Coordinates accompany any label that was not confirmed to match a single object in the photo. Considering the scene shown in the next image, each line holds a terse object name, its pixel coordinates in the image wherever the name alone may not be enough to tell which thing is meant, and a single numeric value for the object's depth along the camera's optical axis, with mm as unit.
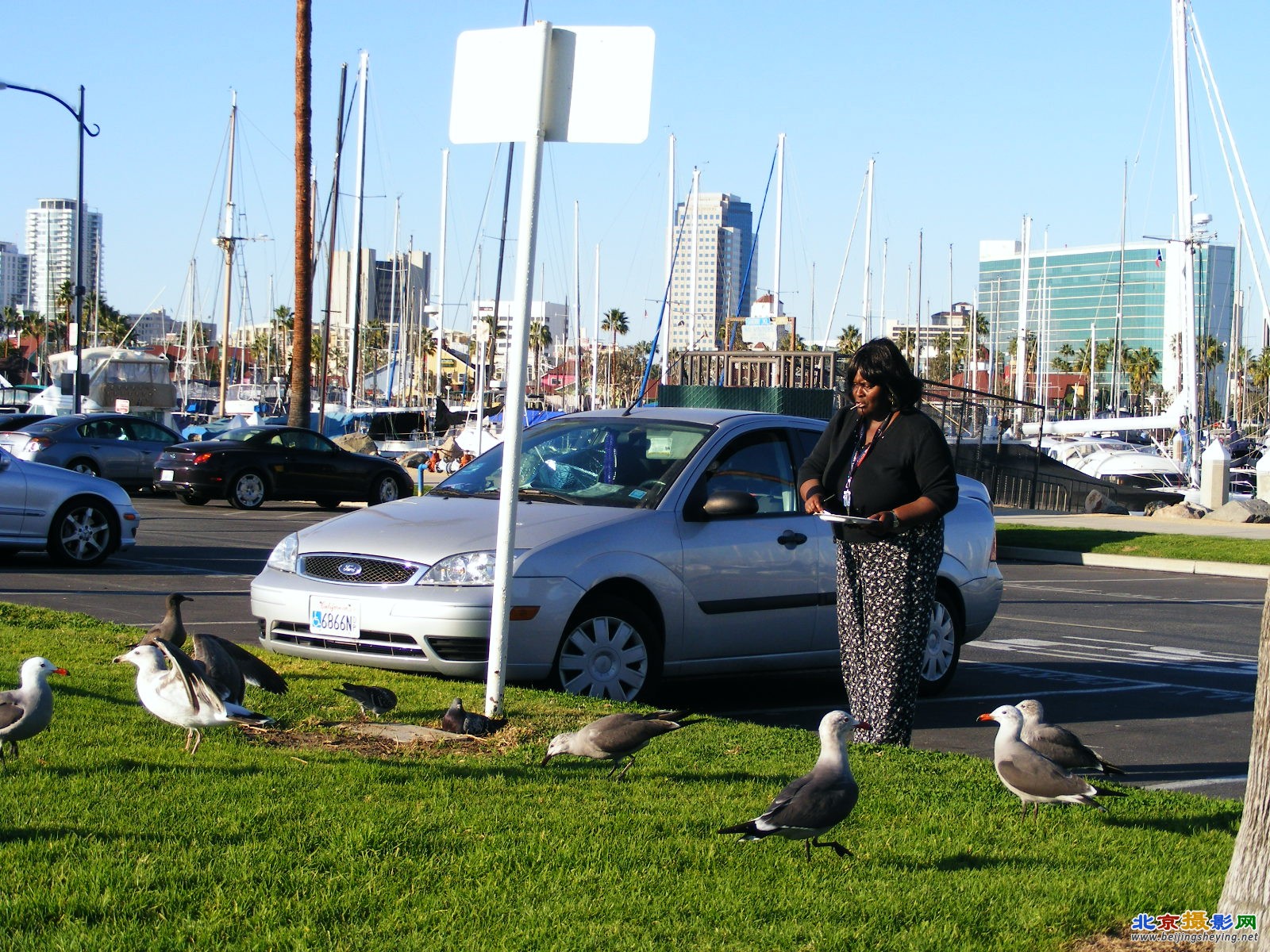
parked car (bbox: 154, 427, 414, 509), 25438
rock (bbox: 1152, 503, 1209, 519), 29375
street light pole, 33969
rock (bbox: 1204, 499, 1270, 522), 28047
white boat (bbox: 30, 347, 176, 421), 45938
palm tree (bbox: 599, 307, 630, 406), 124188
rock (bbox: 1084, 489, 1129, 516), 32438
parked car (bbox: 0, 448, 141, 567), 14766
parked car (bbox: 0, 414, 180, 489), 26203
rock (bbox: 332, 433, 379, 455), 44375
